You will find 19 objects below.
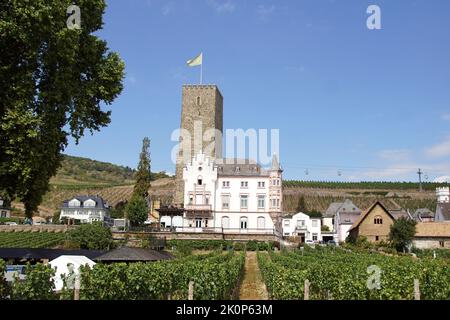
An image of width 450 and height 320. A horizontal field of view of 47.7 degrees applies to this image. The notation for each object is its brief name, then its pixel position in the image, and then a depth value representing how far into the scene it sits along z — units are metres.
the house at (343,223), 83.49
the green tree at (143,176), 81.75
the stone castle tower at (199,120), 79.62
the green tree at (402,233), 58.91
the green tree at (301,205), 110.74
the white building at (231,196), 69.00
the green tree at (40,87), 22.19
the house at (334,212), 86.39
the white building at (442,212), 81.38
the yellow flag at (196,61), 76.62
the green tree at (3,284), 14.26
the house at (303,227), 84.44
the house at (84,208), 98.50
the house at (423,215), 92.03
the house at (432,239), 62.88
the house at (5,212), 104.27
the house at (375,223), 67.06
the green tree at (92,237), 55.44
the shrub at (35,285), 14.59
